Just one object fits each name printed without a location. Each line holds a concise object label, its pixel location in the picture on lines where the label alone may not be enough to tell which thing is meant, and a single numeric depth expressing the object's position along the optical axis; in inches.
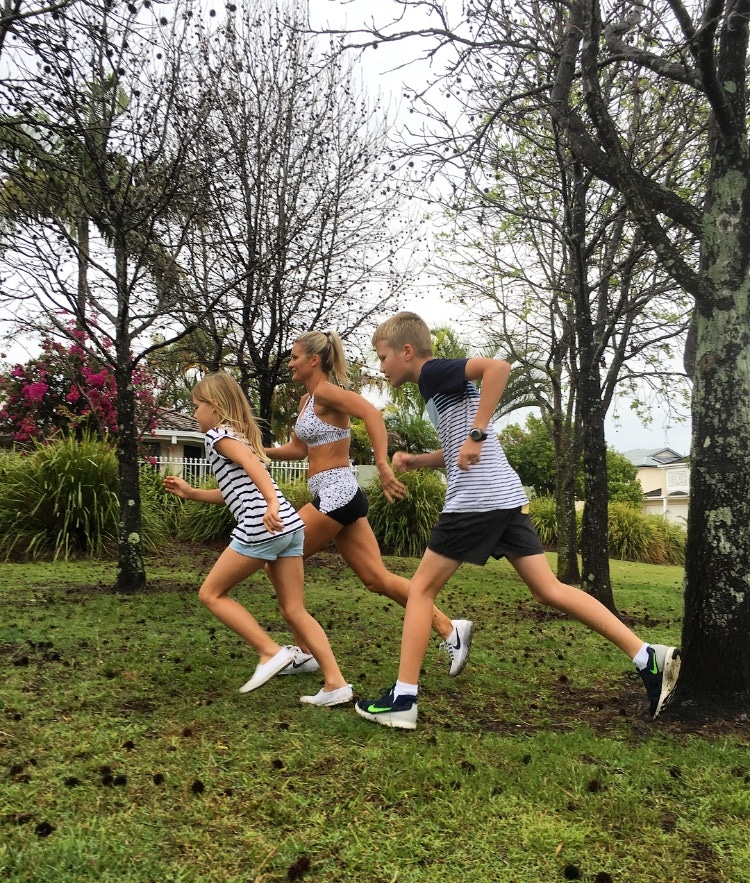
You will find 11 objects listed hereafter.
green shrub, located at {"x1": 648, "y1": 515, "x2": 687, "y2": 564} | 705.6
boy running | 142.6
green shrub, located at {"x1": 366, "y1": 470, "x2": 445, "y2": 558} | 528.7
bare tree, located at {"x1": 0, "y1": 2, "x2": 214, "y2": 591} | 269.4
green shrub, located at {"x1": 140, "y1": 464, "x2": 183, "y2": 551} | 467.8
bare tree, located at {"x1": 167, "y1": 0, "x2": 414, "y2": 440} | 427.2
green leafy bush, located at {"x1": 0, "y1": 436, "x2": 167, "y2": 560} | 414.0
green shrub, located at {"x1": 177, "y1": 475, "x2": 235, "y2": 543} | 497.0
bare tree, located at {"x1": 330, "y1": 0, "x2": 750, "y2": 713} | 151.4
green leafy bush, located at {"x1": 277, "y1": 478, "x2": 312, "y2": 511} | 542.9
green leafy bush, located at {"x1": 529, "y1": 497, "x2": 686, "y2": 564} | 696.4
